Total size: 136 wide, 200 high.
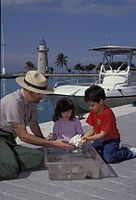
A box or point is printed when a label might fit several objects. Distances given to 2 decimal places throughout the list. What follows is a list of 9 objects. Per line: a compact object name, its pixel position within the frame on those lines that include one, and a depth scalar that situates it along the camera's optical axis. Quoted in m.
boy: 3.77
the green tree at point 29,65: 103.09
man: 3.33
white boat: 13.43
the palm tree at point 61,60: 106.06
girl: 4.14
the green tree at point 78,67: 104.00
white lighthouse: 78.44
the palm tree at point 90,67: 102.81
